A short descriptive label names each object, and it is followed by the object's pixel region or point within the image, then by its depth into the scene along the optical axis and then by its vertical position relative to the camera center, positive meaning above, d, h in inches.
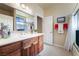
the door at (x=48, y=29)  78.3 -0.9
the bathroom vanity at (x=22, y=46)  33.1 -14.0
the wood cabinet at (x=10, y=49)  32.1 -13.1
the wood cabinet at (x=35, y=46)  57.1 -19.7
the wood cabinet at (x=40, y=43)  68.2 -19.4
